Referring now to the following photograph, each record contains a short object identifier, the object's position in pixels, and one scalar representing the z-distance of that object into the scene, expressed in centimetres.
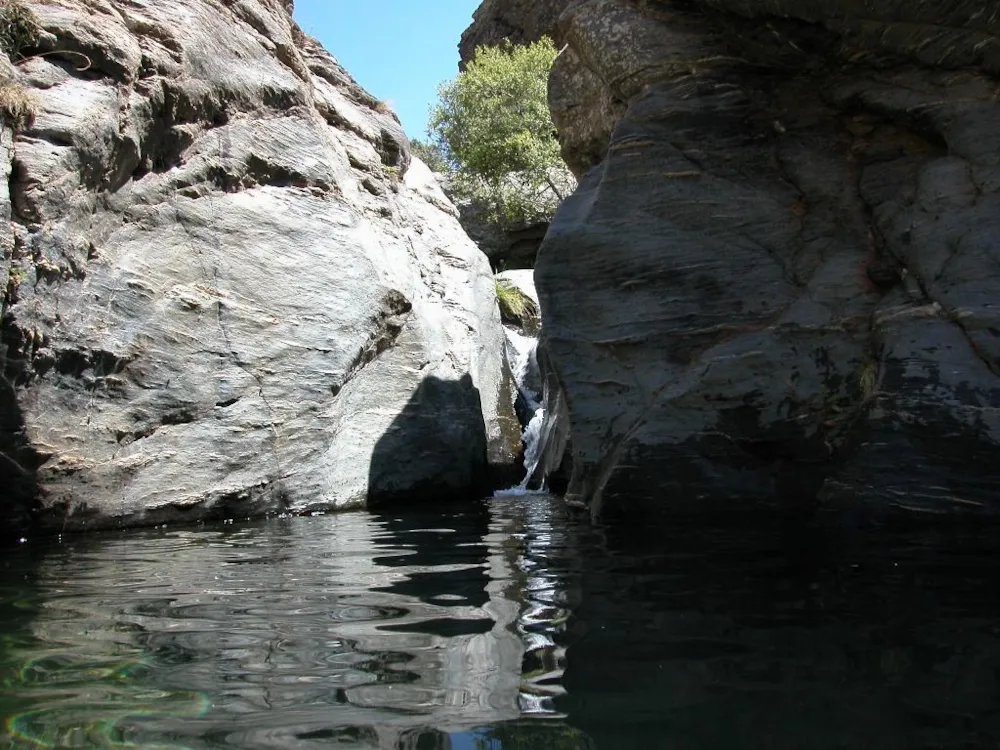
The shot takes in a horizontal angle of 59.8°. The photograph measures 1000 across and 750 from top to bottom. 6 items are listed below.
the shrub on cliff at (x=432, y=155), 3269
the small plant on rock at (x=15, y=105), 748
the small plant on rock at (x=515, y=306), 1894
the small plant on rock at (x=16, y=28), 820
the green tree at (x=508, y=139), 2900
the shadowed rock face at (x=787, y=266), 702
